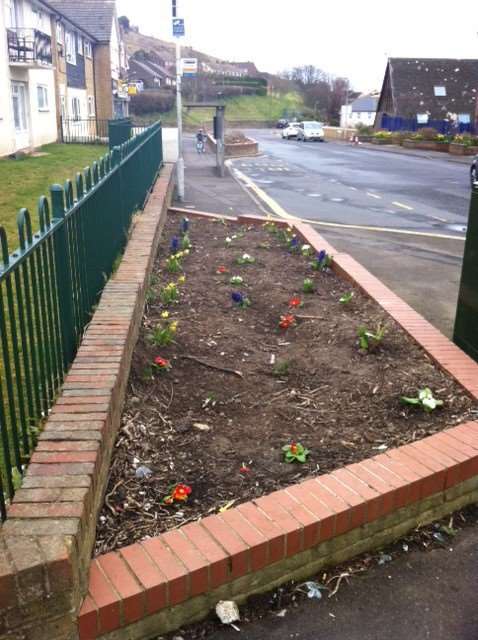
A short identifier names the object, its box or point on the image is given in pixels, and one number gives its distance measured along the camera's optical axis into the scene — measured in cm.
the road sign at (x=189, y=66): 1383
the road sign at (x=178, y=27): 1238
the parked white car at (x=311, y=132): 5353
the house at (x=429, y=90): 5734
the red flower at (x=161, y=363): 413
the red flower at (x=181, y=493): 287
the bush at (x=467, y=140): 3672
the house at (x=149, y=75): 9362
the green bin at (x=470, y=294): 436
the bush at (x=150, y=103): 7538
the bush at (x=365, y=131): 5284
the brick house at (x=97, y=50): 3894
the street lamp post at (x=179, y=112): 1255
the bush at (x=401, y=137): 4467
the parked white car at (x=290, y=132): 5653
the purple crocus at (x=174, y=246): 754
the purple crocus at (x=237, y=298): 553
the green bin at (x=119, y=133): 1488
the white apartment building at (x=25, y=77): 2248
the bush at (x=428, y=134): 4156
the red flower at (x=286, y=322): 510
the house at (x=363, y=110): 9631
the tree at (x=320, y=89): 8495
